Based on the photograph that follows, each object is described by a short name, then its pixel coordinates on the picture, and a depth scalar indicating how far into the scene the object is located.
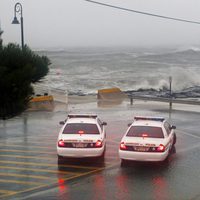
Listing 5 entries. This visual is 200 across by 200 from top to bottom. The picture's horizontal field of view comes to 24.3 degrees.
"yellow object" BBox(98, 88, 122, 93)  36.96
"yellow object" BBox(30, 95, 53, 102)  31.95
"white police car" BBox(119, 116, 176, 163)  15.02
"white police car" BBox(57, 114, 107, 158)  15.59
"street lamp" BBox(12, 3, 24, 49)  23.08
